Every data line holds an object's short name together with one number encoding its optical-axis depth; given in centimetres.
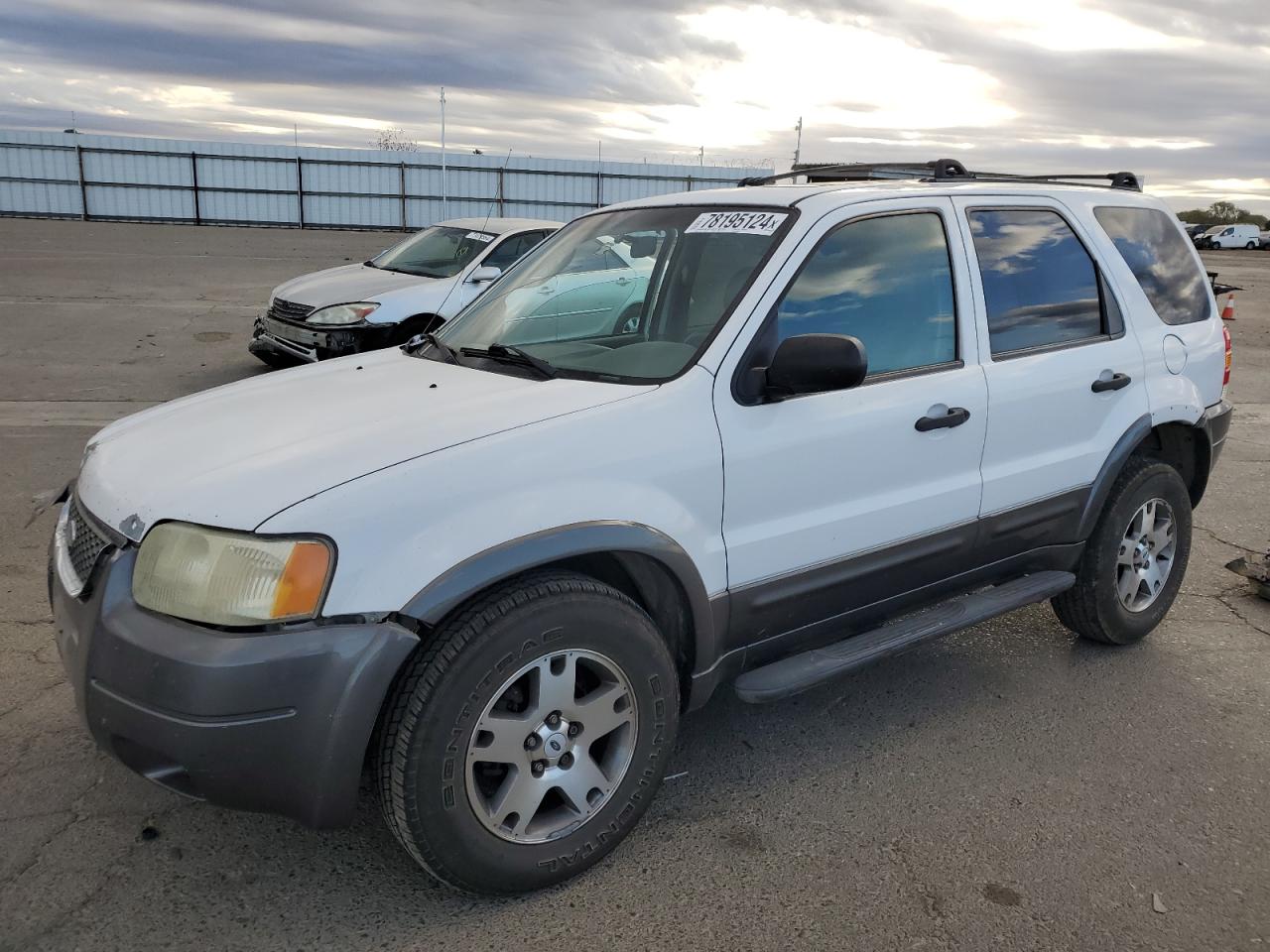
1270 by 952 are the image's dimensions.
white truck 5419
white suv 231
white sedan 886
